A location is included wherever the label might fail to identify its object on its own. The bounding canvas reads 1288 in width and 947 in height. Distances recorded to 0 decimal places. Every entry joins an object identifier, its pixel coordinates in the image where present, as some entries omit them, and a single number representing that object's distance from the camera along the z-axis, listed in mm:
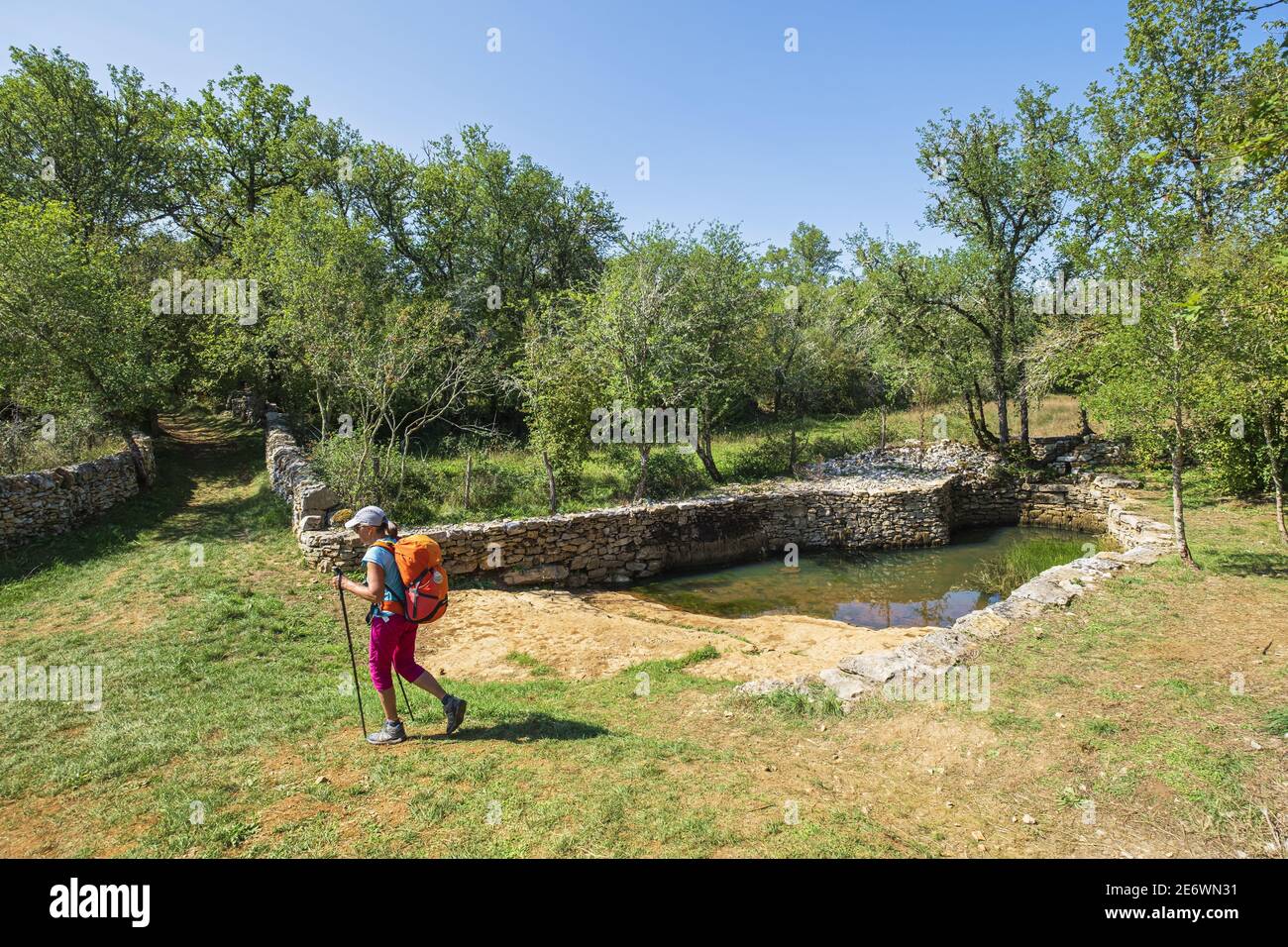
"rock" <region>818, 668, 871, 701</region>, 6672
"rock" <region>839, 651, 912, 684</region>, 7008
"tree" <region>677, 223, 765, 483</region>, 19828
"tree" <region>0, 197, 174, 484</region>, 14008
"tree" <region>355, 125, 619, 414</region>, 25234
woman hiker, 4977
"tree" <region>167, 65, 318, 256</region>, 23234
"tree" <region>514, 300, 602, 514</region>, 15305
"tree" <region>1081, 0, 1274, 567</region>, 9930
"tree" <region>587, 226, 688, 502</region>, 15570
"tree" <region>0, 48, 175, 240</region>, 20500
